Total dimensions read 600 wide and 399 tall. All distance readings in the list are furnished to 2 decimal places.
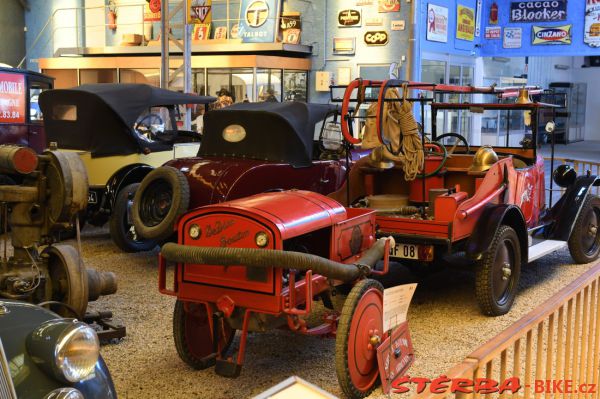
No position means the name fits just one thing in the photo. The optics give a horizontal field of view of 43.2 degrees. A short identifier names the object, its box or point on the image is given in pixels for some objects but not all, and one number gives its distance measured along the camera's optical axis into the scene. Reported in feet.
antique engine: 17.12
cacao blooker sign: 53.67
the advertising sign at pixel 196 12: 41.78
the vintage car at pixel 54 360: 9.00
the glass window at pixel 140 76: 64.34
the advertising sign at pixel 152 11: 66.85
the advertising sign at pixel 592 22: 52.60
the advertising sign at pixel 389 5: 56.80
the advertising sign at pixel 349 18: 59.06
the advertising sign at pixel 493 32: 58.54
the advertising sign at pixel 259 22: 62.13
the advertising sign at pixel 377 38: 57.93
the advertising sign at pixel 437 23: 55.83
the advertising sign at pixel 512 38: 55.98
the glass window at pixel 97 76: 66.69
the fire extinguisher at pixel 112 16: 71.46
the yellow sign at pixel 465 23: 59.36
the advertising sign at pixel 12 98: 32.58
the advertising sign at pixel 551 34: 53.78
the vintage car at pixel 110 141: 28.68
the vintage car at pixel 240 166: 23.91
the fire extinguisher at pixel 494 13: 58.44
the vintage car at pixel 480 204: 19.93
